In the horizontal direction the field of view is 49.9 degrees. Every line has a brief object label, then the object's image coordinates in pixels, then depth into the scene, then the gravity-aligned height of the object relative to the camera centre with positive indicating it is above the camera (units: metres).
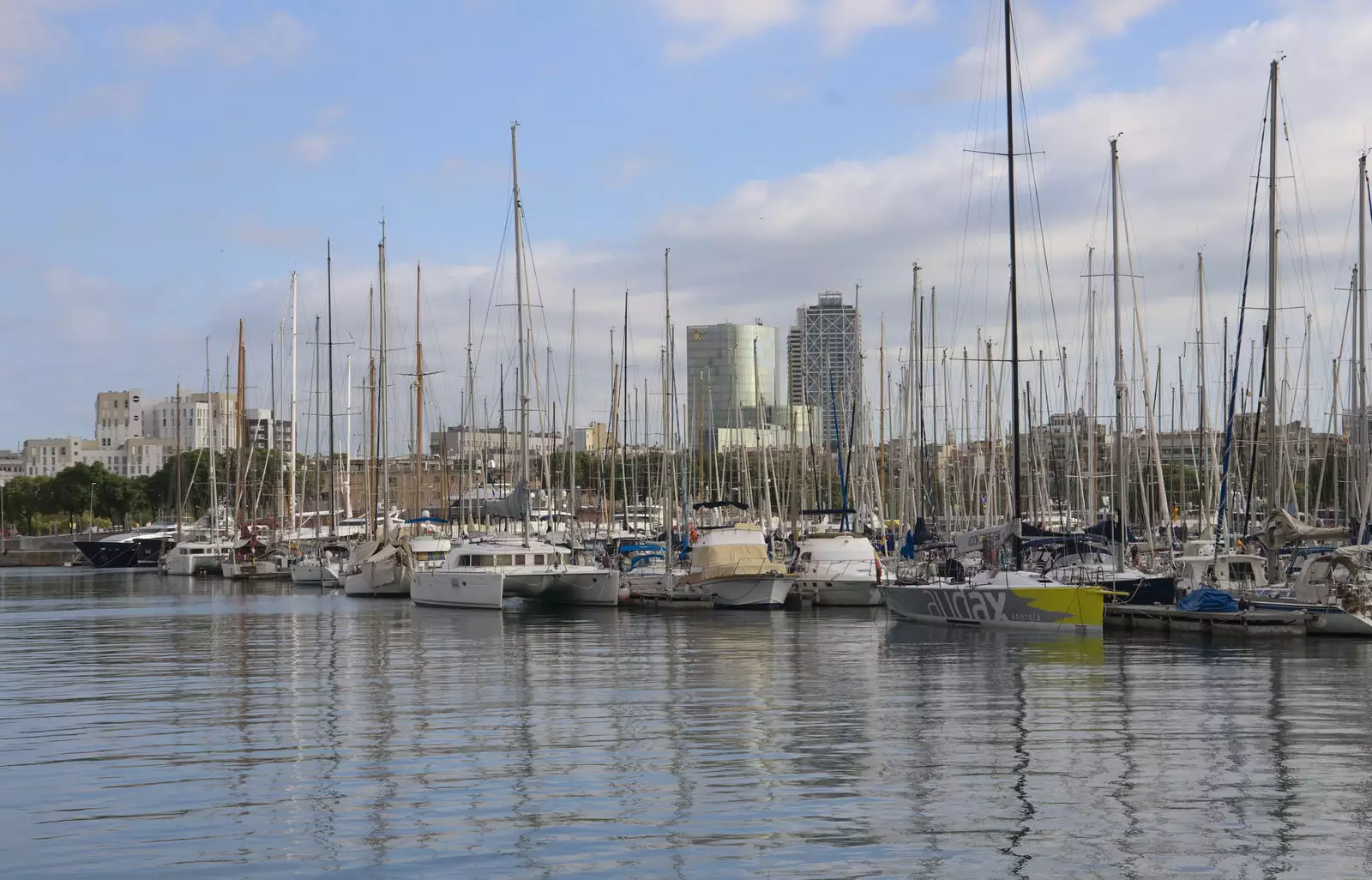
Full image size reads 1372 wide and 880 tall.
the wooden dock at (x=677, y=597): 57.06 -3.89
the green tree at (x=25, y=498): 173.50 +1.07
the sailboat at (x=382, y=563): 68.69 -2.85
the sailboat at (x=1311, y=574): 38.56 -2.42
